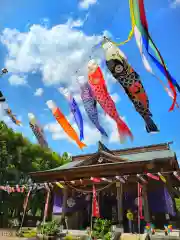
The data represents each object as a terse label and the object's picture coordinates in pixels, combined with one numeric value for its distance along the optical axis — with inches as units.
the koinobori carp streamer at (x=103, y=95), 515.8
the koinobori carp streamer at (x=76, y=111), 608.7
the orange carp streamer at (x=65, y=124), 638.5
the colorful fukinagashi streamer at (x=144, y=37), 376.8
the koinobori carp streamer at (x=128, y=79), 462.0
